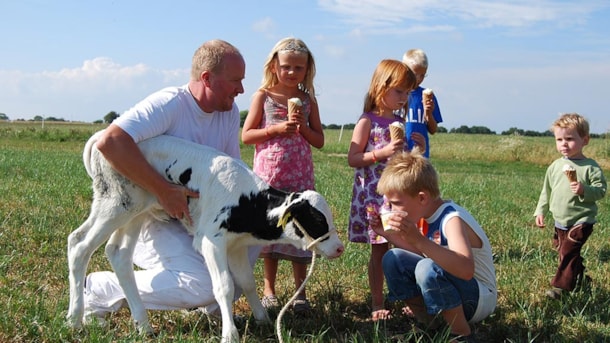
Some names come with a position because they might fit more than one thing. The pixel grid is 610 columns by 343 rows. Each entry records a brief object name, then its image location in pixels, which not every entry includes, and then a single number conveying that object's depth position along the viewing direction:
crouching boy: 3.76
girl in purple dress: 4.94
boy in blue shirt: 5.79
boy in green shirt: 5.20
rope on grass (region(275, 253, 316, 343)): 3.61
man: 3.95
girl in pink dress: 4.96
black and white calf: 3.93
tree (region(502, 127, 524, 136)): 70.31
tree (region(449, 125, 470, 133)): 77.06
